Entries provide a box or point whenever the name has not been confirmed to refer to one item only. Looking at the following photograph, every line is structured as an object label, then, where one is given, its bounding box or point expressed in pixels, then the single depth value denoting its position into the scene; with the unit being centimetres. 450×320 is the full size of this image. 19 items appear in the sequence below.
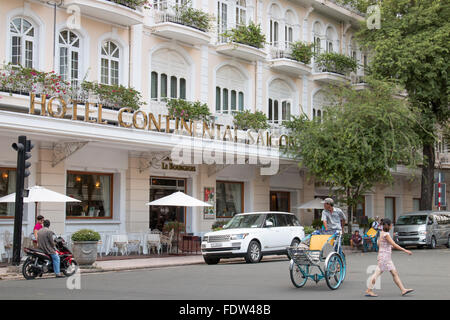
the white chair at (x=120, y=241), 2261
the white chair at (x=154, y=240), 2342
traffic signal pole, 1641
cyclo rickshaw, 1249
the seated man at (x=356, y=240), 2839
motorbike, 1547
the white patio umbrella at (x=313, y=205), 3102
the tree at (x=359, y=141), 2727
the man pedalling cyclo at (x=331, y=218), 1414
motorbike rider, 1564
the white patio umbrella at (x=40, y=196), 1869
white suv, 2008
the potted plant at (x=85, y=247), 1839
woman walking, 1164
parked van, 2942
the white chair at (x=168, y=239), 2362
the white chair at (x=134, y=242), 2319
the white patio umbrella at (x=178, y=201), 2289
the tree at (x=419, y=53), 3069
